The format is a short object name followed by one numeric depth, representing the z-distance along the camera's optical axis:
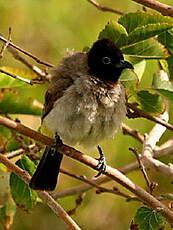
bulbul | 6.11
